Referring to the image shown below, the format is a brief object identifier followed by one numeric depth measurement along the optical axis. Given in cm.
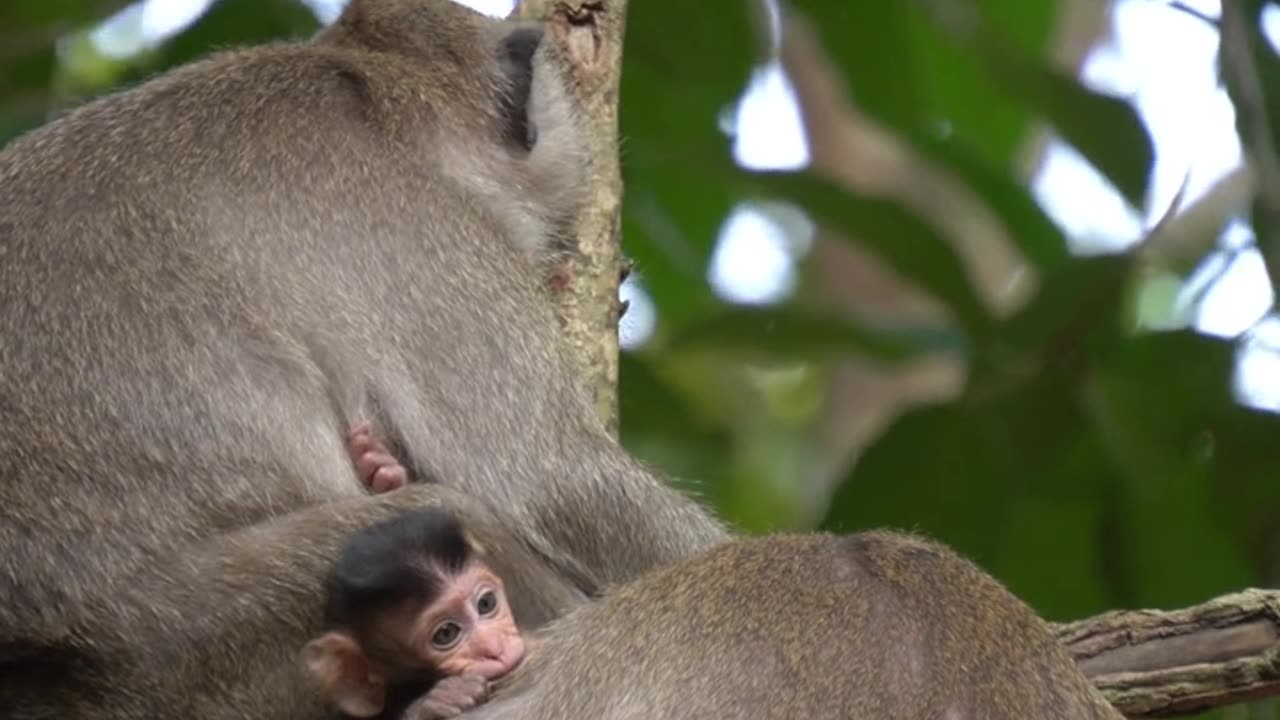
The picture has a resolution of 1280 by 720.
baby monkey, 834
